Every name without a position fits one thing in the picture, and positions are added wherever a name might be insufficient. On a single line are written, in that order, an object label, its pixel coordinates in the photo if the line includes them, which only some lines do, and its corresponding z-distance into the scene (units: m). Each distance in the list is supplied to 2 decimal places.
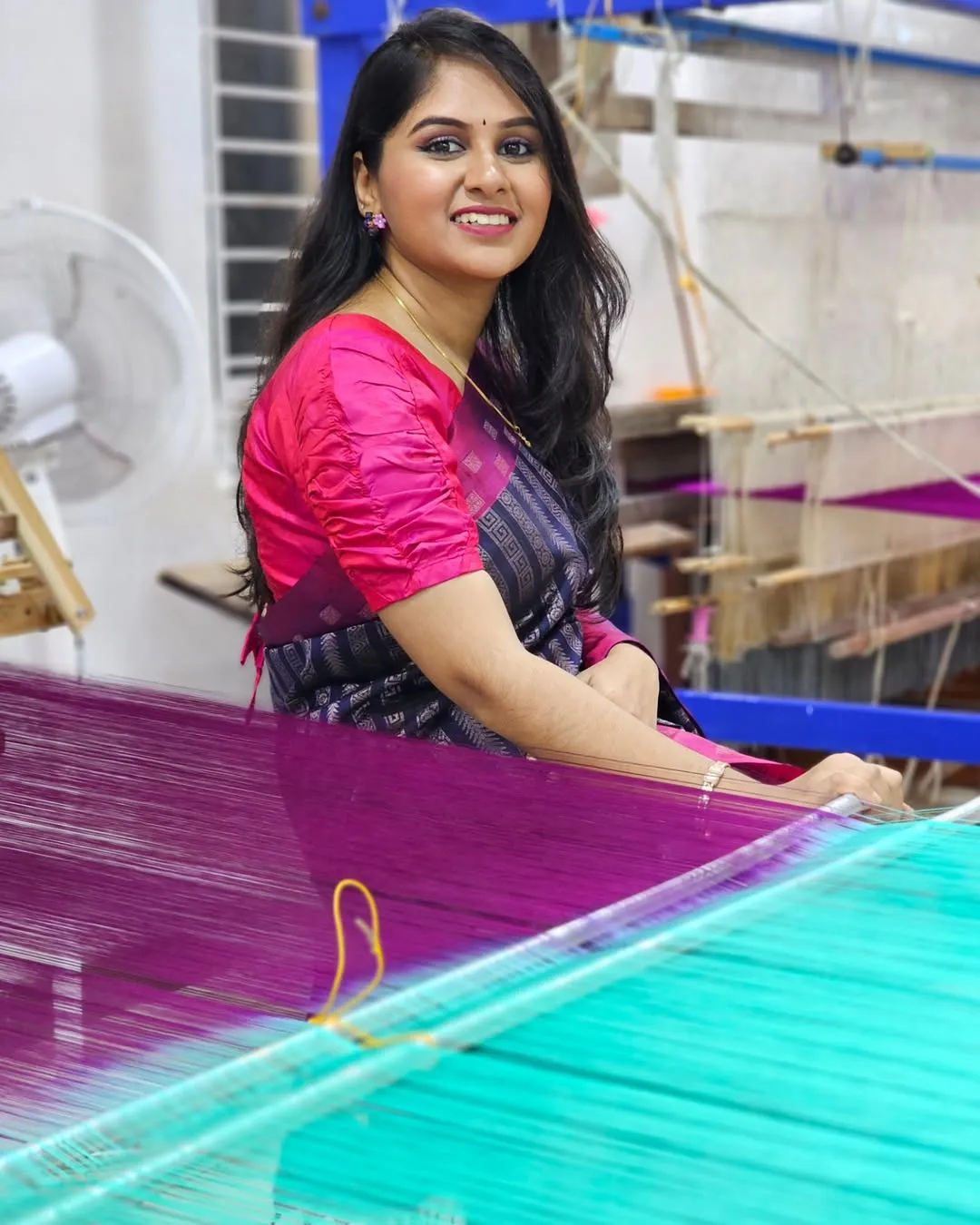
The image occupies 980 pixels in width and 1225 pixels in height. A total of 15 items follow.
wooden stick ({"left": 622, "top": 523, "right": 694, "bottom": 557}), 3.86
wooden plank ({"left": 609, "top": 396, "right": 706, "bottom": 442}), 3.79
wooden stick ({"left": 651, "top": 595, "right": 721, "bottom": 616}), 3.43
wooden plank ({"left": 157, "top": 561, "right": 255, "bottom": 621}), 3.93
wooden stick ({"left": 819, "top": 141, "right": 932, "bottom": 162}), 3.53
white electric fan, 2.89
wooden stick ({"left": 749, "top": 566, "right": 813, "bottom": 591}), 3.45
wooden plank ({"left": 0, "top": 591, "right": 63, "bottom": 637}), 2.58
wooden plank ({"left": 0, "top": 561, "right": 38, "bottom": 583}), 2.57
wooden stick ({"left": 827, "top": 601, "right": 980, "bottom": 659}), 3.61
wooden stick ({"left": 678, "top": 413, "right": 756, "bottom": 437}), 3.34
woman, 1.27
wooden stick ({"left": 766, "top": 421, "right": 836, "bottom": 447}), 3.36
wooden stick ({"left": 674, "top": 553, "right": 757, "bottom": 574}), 3.37
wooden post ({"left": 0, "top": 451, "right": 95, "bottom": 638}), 2.60
